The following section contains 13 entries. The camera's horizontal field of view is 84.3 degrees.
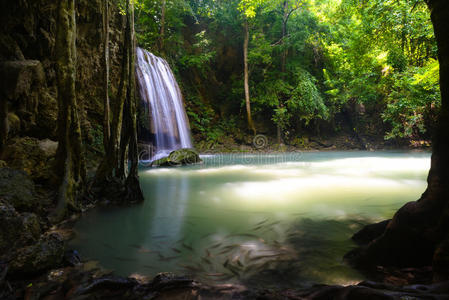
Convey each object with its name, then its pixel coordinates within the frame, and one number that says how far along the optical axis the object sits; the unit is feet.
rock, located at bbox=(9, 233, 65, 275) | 7.00
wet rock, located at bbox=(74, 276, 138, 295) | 6.55
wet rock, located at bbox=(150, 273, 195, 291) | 6.64
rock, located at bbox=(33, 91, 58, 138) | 20.42
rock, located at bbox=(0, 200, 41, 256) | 7.69
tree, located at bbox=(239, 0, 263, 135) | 59.36
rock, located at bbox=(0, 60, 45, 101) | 15.99
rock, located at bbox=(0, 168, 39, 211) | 10.53
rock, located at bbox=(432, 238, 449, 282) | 5.24
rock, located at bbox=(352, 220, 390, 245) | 8.92
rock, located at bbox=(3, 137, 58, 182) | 16.31
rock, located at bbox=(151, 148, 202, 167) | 36.51
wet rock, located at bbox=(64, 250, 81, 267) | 8.22
